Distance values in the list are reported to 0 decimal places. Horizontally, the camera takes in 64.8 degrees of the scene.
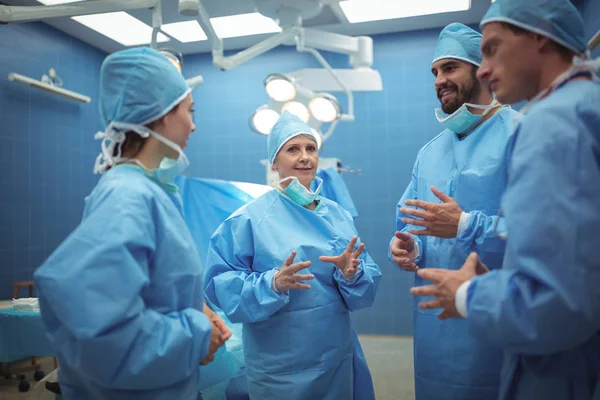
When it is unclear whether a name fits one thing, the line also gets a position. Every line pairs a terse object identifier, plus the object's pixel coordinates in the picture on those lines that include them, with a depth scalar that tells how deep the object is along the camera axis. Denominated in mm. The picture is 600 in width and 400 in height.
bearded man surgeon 1398
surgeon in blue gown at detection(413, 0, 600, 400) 844
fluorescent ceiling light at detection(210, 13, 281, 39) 4023
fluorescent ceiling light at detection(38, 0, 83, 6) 3578
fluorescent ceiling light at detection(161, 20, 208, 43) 4165
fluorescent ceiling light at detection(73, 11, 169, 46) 3929
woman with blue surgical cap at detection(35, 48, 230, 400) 963
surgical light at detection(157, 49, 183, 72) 2475
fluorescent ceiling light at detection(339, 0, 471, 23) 3783
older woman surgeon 1580
